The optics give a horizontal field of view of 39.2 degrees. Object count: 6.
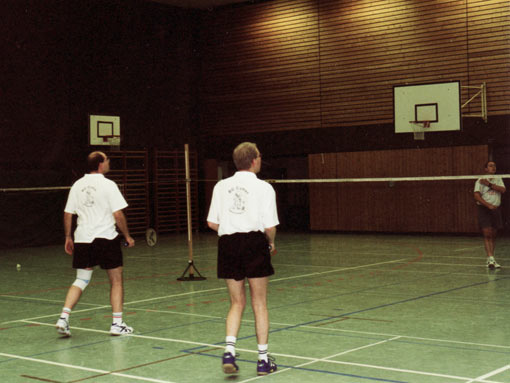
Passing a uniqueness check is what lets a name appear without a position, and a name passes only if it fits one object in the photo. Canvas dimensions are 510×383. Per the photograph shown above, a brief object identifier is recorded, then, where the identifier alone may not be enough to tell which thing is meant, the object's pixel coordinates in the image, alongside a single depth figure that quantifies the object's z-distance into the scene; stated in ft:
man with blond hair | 17.93
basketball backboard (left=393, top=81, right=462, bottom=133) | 60.44
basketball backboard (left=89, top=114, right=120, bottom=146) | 69.46
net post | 38.37
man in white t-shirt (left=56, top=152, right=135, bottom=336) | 23.76
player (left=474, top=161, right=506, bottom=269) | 39.91
